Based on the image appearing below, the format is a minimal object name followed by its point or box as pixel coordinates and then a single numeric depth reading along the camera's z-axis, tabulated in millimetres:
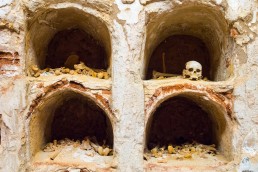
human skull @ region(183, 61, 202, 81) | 2078
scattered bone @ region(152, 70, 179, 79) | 2268
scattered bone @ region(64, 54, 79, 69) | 2342
